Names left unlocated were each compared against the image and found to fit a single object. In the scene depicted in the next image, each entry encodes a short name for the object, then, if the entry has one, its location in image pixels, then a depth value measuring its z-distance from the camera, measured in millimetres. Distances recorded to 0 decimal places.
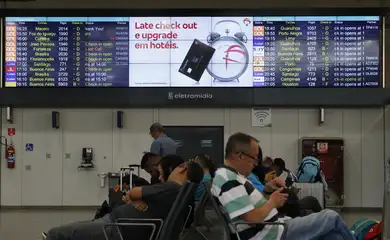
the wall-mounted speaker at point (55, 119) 8398
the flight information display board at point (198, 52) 8055
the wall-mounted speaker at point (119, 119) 8391
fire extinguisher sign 8531
